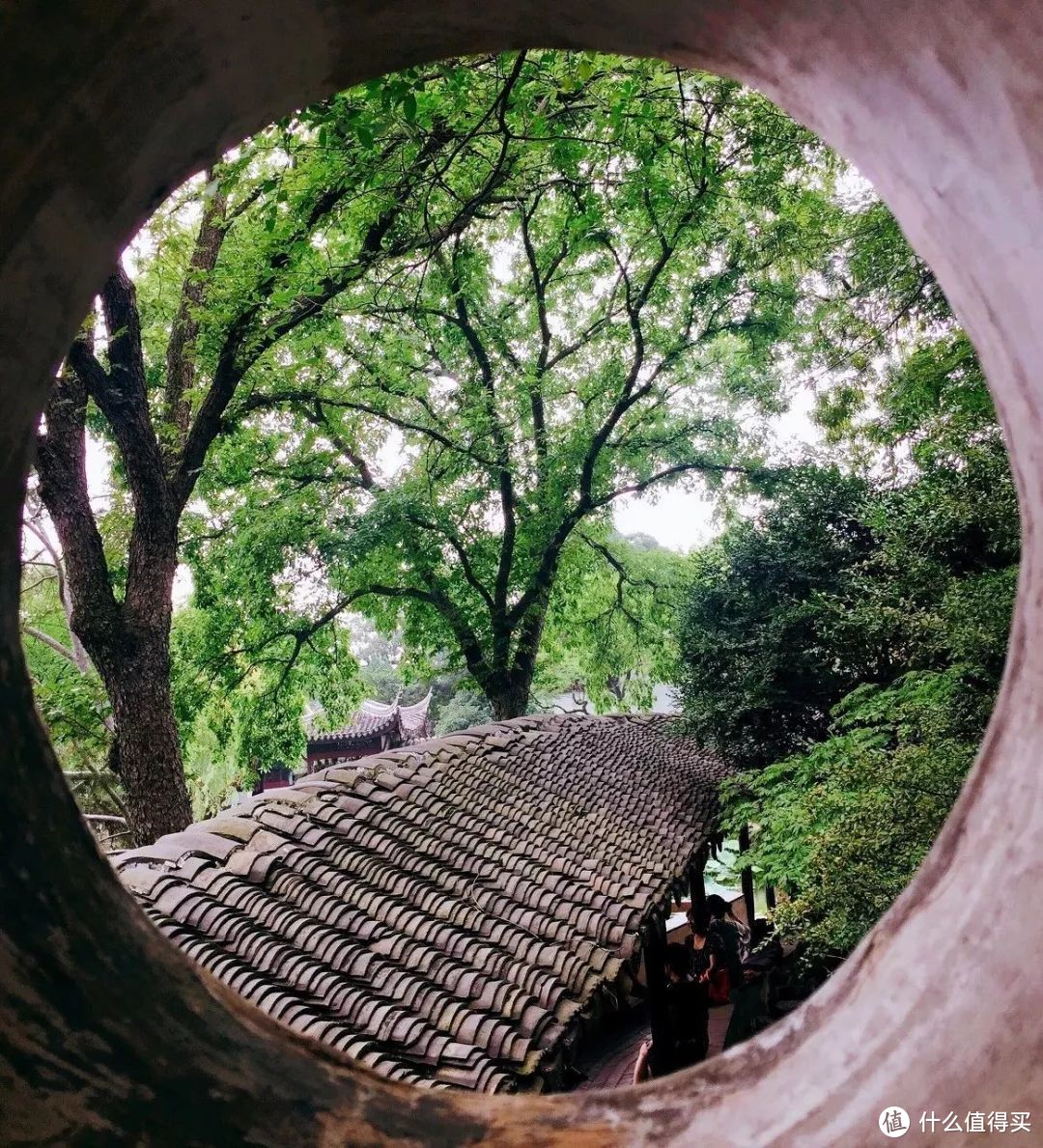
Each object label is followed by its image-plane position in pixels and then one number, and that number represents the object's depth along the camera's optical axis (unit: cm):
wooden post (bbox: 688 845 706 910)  764
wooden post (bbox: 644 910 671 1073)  538
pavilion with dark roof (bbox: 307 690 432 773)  1814
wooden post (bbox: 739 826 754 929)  964
